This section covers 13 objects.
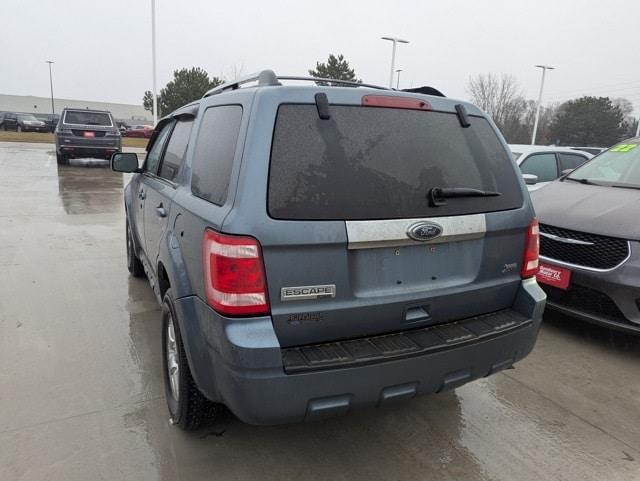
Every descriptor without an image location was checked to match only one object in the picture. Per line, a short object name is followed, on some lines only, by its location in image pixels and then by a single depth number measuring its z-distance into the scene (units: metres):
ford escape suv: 1.89
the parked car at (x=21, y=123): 36.44
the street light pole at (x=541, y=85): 33.28
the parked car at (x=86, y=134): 13.85
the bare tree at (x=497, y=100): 48.28
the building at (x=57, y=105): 83.12
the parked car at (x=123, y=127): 39.74
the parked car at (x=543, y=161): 7.12
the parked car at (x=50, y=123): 38.25
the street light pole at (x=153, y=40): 22.28
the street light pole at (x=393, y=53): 25.50
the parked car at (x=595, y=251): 3.50
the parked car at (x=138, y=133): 40.31
